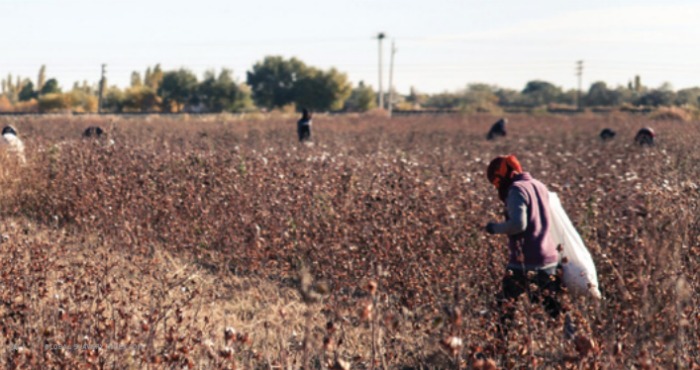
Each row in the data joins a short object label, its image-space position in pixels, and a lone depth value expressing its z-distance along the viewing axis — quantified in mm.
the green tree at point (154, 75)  118525
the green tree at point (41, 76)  120862
